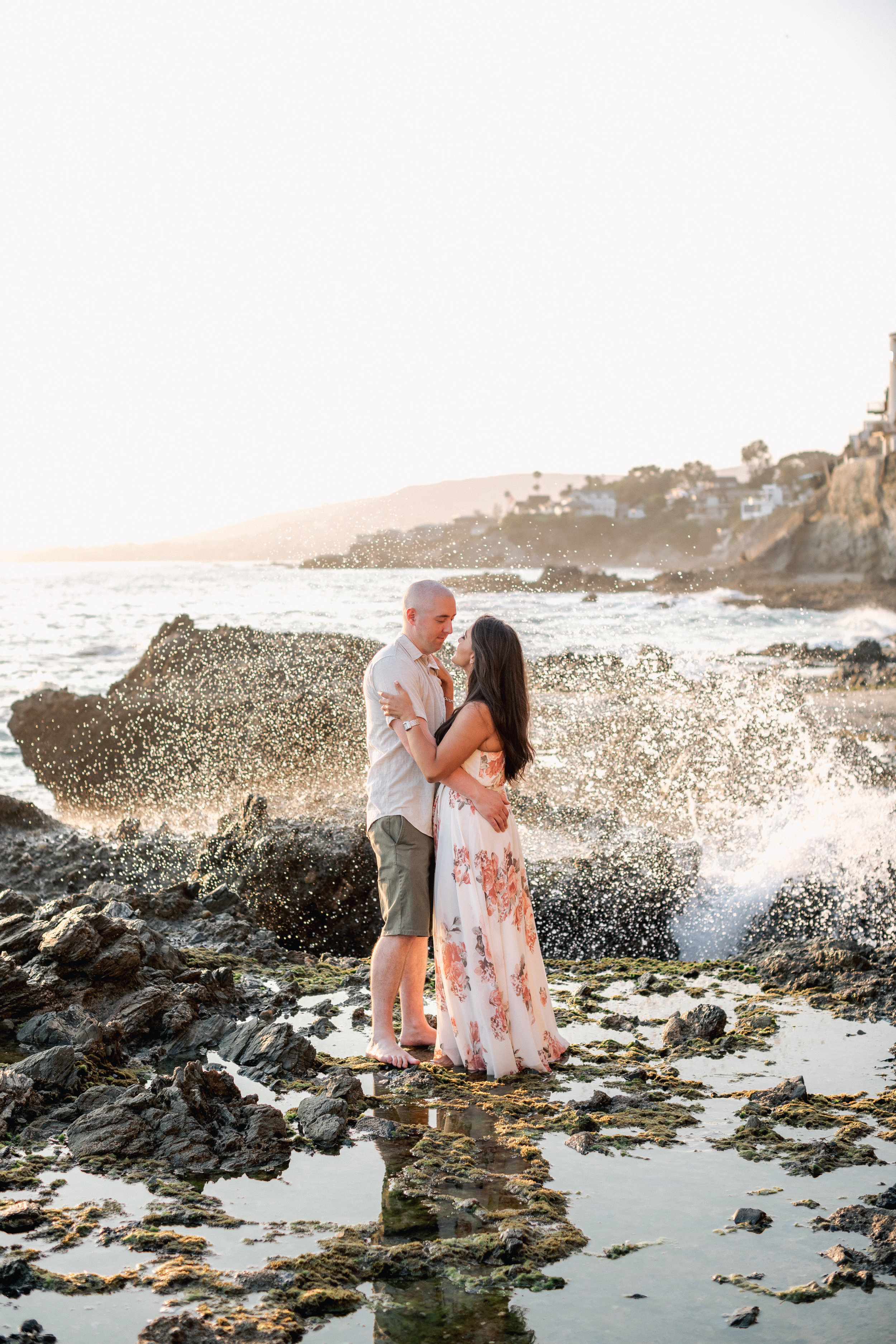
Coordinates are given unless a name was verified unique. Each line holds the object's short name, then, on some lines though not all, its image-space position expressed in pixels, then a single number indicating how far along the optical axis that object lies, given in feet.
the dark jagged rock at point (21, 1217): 11.25
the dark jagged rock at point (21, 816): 36.45
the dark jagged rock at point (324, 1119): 13.60
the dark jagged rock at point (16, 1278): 10.15
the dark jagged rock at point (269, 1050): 16.07
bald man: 16.21
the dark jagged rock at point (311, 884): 26.40
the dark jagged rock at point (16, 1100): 13.89
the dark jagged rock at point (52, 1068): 14.90
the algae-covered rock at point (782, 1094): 14.74
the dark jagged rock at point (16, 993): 17.56
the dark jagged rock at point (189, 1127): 13.14
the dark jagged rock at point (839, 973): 19.31
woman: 15.55
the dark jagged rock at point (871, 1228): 10.71
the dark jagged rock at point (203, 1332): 9.36
